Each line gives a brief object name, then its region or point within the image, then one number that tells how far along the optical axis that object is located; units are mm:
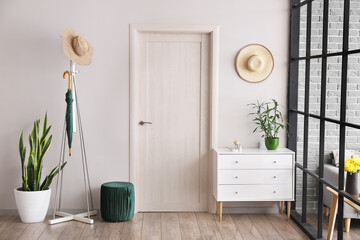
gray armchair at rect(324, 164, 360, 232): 4594
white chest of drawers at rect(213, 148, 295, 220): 4898
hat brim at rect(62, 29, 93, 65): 4647
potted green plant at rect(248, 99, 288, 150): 5051
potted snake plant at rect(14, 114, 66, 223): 4777
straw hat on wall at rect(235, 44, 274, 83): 5129
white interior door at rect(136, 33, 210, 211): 5188
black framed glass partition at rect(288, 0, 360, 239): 5086
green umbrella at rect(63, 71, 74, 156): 4766
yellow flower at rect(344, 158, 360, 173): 4141
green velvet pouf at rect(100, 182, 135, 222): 4836
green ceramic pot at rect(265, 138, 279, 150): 5027
